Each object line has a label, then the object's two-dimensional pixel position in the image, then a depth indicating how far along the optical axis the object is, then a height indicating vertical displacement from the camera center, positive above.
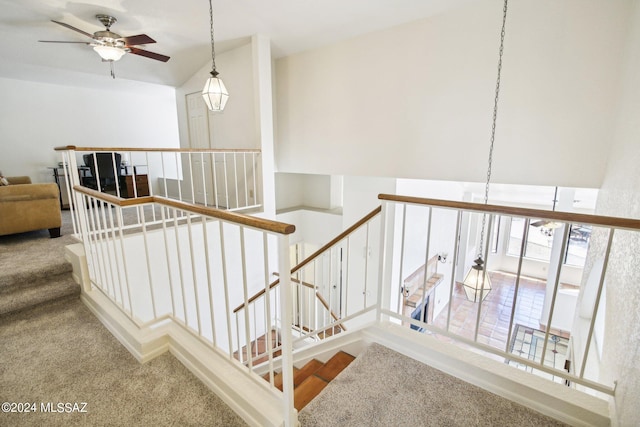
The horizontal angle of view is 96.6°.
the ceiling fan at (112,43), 2.98 +1.22
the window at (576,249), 8.07 -2.51
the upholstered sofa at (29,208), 3.01 -0.54
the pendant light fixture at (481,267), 2.77 -1.05
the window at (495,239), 9.24 -2.54
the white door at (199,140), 5.09 +0.34
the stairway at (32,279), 2.39 -1.08
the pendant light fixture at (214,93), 3.02 +0.69
